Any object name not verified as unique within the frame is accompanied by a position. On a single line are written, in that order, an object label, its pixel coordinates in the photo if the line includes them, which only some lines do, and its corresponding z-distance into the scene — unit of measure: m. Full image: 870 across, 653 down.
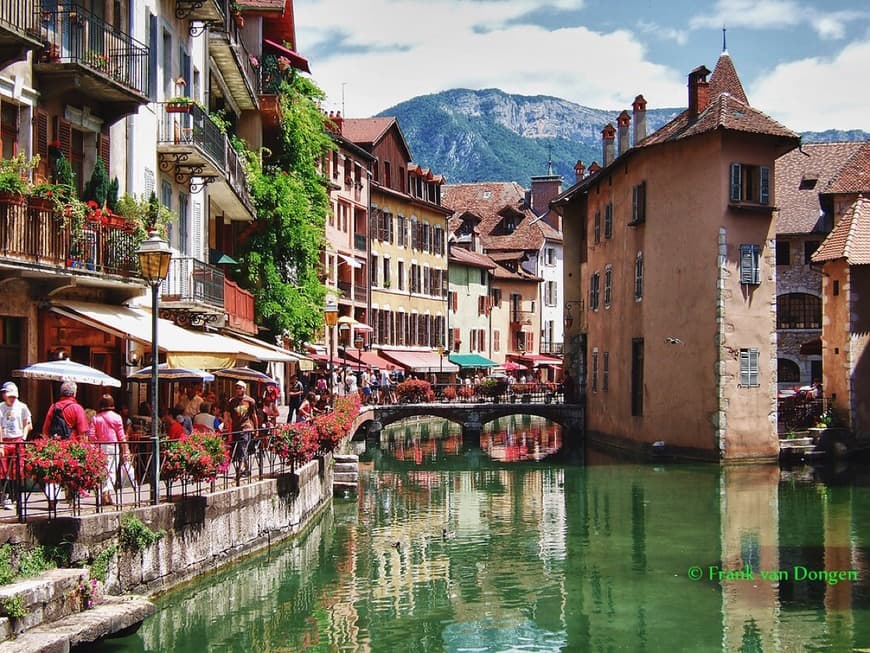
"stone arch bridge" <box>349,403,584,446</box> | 51.03
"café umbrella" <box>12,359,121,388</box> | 16.12
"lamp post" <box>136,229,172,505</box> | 15.95
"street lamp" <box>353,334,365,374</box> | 58.92
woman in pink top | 16.08
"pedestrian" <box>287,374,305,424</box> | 32.31
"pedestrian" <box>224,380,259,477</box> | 20.27
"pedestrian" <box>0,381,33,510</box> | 14.91
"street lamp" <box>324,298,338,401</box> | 32.78
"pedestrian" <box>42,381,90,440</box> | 15.91
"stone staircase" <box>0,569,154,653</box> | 11.38
